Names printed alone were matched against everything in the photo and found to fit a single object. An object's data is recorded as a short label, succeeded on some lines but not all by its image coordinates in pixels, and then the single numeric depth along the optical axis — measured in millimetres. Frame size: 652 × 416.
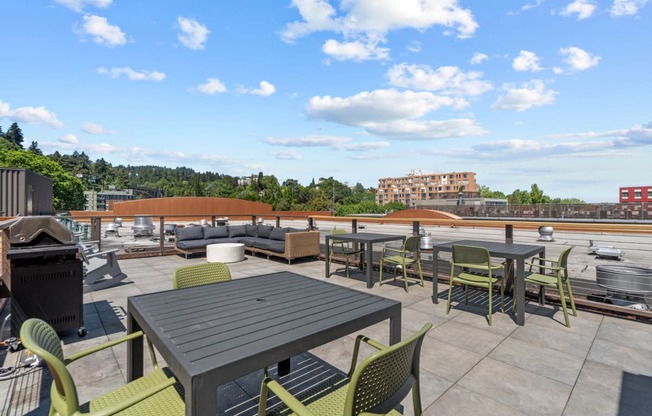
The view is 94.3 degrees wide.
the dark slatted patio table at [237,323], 1034
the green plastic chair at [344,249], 5677
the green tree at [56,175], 33219
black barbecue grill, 2674
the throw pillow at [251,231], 8805
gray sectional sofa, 7008
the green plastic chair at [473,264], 3472
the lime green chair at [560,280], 3381
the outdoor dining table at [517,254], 3340
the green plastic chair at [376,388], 1027
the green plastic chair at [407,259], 4812
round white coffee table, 7109
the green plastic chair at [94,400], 1031
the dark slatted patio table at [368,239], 4930
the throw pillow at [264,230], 8173
